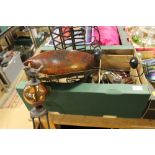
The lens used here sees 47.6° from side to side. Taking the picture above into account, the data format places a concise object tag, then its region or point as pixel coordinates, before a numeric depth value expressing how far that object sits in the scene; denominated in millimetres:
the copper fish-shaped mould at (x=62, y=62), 744
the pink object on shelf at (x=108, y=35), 1263
